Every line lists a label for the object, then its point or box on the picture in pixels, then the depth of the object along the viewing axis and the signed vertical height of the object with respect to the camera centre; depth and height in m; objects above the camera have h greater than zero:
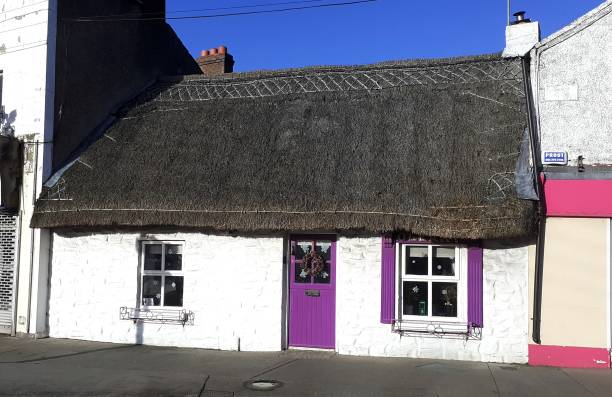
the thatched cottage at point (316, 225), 8.71 +0.13
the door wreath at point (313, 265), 9.48 -0.55
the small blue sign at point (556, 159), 8.76 +1.25
